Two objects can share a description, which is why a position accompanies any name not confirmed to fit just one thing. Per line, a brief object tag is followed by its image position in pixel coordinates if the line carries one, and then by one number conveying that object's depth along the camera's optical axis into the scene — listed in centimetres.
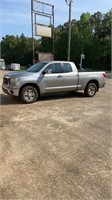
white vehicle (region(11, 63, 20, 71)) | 3444
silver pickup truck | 521
